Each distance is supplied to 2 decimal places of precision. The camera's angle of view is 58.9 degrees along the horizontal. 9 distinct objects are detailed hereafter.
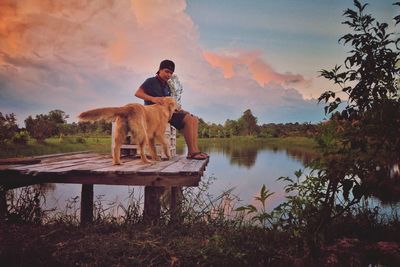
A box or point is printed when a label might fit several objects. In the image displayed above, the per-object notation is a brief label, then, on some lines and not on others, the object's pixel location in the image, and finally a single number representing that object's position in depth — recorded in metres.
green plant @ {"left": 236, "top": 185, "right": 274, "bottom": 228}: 3.02
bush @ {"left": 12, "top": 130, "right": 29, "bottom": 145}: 11.46
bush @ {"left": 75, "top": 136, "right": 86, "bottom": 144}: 18.74
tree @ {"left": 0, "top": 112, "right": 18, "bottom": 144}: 10.16
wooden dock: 3.88
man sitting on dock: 5.45
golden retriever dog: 4.35
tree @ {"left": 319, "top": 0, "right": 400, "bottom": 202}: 2.51
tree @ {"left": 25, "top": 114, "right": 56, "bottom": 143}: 13.75
